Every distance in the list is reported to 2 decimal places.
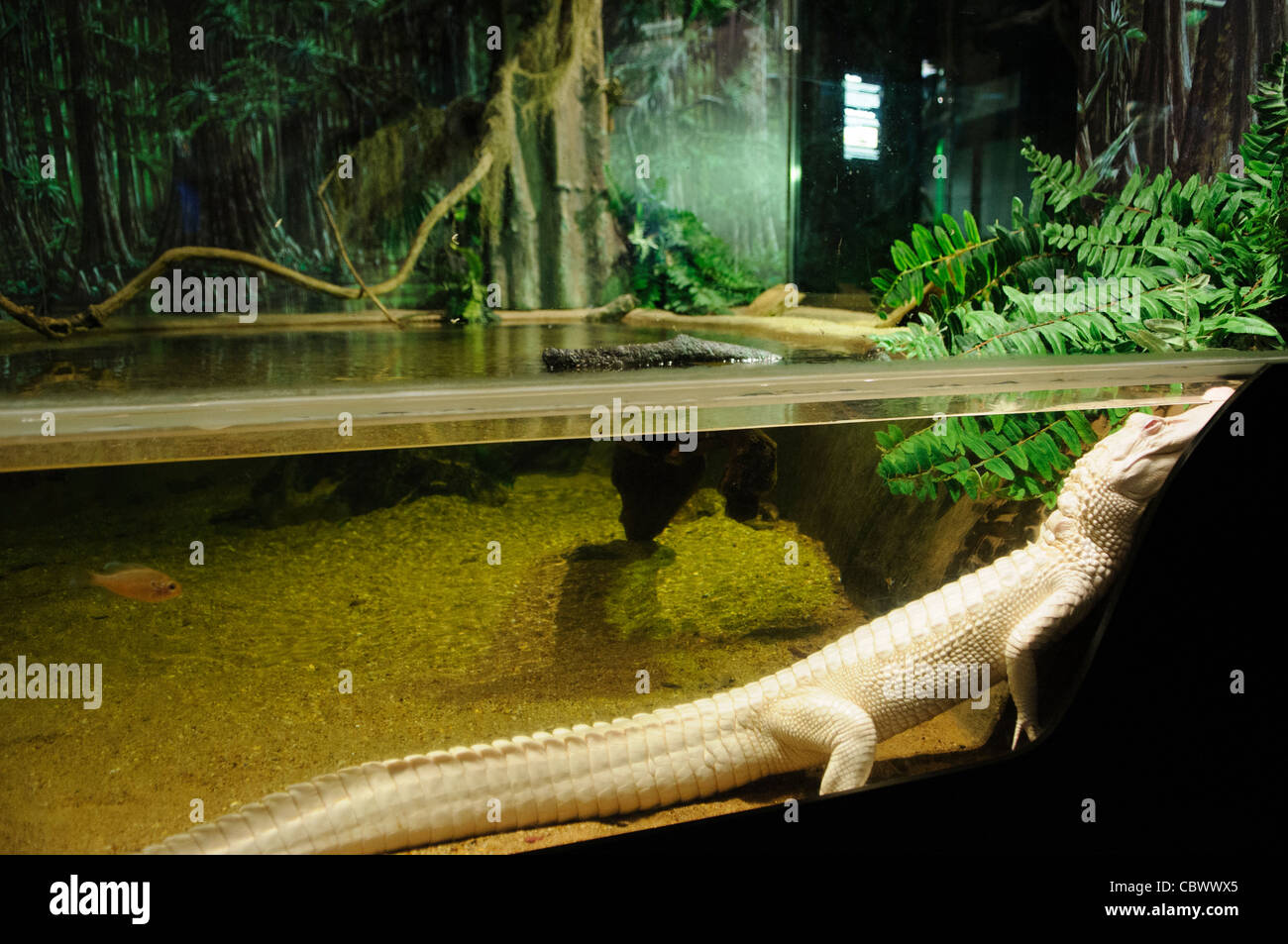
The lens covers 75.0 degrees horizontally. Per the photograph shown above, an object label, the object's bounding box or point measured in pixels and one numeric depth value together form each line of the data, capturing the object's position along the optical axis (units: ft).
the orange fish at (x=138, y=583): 3.34
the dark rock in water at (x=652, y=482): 3.68
